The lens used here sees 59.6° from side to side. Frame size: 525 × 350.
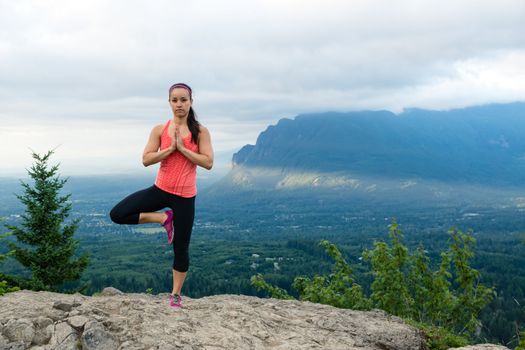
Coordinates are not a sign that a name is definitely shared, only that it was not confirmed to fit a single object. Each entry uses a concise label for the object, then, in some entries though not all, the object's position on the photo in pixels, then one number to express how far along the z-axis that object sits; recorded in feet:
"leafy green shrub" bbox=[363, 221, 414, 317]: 45.24
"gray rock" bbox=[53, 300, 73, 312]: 22.97
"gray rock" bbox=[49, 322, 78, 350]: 20.17
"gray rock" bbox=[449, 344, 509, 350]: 26.84
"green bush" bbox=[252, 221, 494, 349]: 44.96
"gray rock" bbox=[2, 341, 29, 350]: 19.94
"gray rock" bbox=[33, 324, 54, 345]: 20.62
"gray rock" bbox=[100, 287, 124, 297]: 41.78
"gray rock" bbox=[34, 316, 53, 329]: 21.34
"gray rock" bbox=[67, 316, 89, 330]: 21.15
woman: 24.98
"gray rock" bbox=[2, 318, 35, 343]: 20.51
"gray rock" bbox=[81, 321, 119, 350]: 20.21
